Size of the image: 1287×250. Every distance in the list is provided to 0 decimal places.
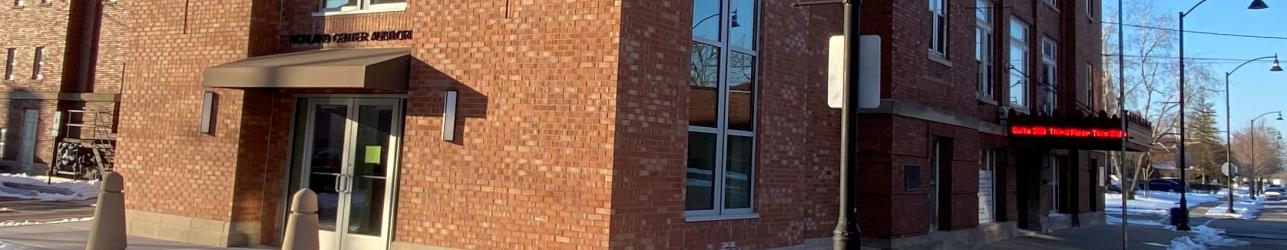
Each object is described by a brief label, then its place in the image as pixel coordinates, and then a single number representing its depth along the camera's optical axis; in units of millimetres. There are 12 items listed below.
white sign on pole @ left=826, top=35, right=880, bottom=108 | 7848
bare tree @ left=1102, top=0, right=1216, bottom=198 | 43938
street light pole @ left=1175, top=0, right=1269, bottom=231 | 20906
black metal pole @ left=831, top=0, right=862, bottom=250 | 7516
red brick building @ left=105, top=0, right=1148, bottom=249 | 8227
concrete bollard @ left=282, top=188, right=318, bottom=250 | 6949
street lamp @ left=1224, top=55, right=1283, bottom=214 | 37981
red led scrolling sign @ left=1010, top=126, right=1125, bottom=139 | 15391
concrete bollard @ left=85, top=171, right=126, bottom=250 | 8031
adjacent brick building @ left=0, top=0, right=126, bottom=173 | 26844
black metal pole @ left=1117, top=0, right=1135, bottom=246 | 14602
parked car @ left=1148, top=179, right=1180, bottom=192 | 65625
